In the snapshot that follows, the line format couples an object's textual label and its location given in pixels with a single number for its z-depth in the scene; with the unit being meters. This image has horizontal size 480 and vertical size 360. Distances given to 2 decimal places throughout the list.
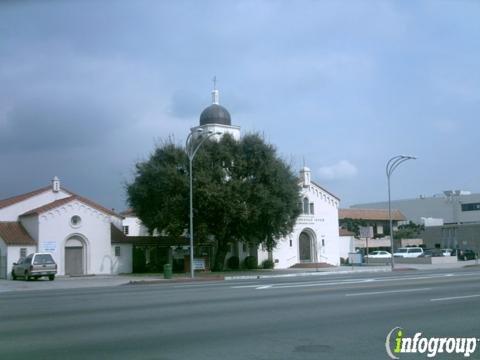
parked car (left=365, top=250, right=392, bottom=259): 61.96
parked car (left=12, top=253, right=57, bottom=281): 36.91
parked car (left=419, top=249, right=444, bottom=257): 61.24
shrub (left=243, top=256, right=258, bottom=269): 50.75
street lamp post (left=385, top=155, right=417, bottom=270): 45.50
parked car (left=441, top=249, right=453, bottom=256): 64.14
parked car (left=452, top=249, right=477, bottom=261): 64.99
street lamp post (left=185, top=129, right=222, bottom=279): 37.12
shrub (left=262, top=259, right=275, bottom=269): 51.50
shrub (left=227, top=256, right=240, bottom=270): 50.56
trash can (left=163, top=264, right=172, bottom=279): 37.28
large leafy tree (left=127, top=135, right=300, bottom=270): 42.94
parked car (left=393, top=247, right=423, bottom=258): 63.78
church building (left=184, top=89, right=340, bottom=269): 52.75
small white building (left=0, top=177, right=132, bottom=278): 41.91
